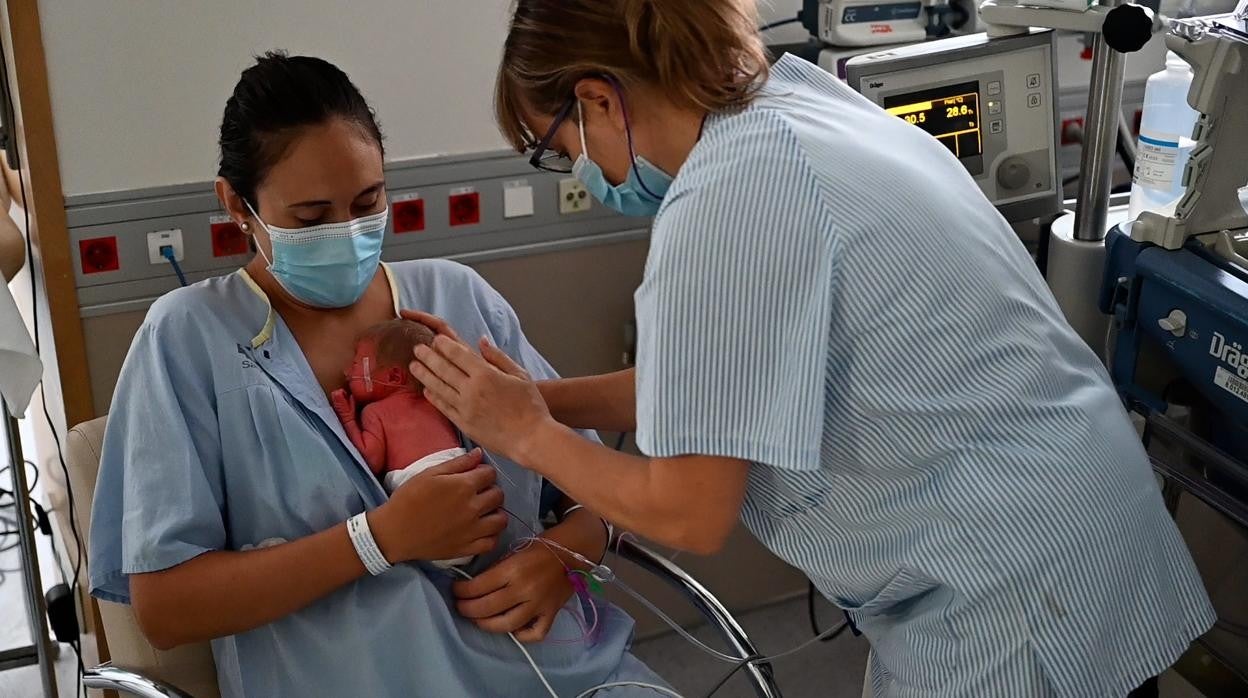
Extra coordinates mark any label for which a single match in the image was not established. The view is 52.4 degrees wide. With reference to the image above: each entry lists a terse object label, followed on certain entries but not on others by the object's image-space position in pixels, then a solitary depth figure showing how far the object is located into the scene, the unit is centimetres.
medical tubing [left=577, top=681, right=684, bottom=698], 165
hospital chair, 164
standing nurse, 118
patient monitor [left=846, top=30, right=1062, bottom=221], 203
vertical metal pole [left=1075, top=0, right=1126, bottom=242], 198
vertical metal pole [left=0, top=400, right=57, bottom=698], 199
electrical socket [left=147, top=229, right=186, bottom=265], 211
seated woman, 151
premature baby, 165
